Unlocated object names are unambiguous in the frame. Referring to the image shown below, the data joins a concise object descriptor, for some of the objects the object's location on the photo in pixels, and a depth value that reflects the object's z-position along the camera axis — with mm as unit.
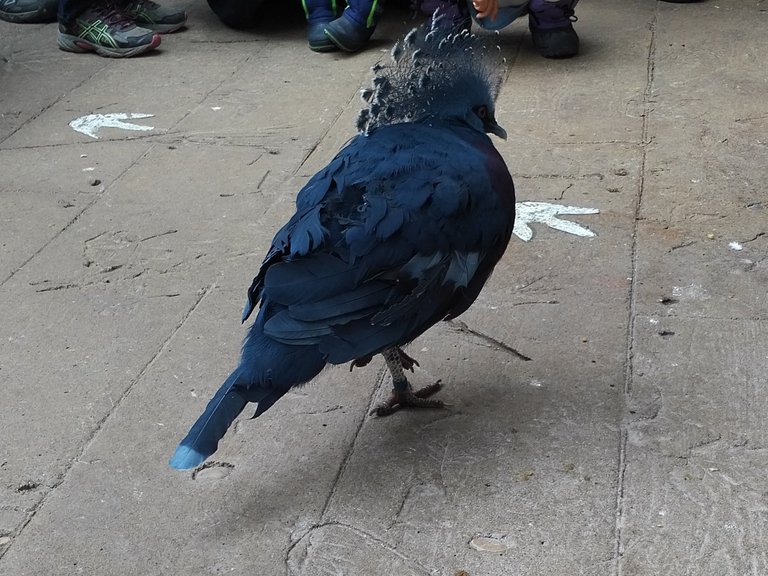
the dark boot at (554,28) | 5375
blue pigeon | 2354
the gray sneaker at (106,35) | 6113
